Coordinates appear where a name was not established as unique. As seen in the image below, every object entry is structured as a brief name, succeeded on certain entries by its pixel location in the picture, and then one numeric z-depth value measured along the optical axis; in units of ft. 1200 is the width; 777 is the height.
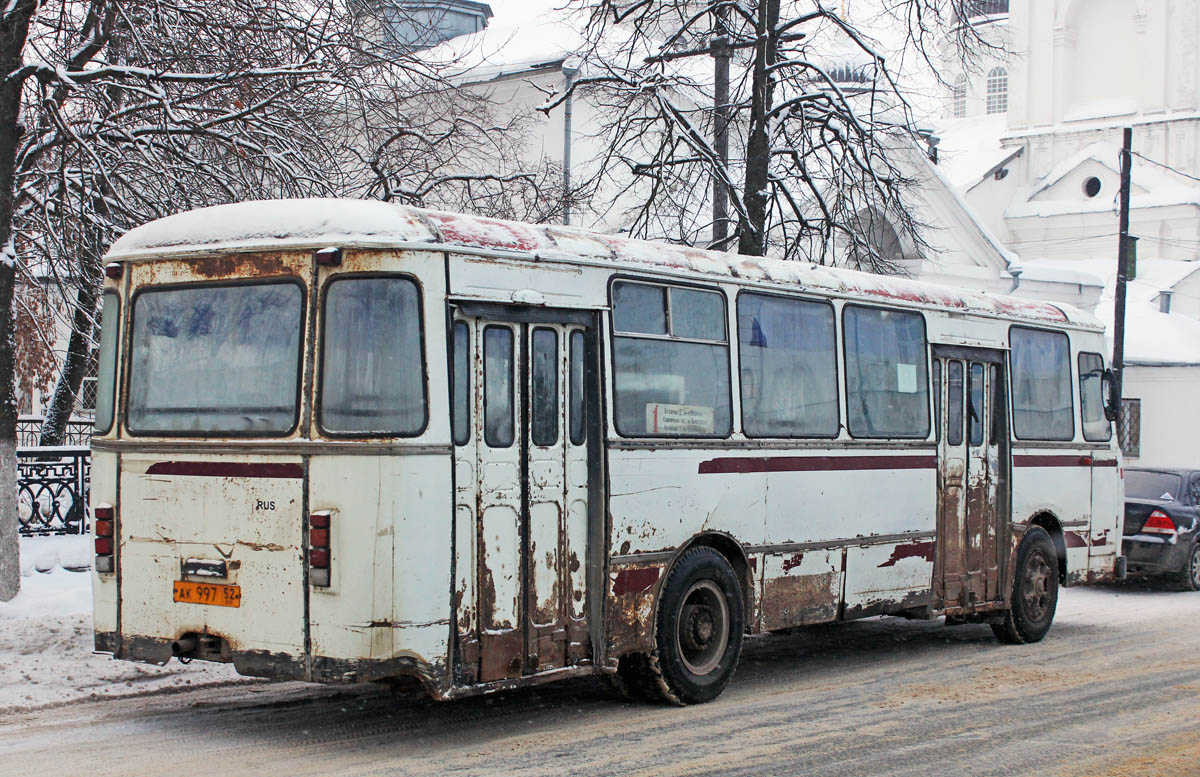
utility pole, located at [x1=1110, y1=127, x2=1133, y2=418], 92.99
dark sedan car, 57.26
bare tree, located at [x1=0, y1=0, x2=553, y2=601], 40.93
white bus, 24.49
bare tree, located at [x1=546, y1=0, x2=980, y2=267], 53.42
